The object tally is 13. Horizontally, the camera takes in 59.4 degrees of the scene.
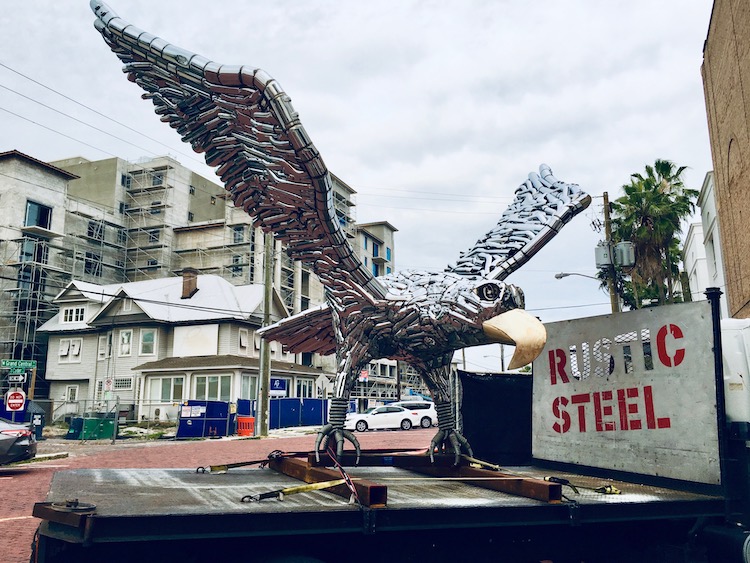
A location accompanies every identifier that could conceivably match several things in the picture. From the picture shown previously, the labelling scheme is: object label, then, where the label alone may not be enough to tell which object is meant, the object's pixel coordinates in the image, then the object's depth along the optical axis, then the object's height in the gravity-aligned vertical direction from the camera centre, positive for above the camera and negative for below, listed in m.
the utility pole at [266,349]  20.72 +1.18
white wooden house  32.31 +2.02
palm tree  19.23 +4.91
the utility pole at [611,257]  13.56 +2.62
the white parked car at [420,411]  28.12 -1.05
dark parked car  12.25 -1.08
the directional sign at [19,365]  18.22 +0.58
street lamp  17.34 +2.95
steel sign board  3.92 -0.04
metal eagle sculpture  4.86 +1.32
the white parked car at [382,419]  27.30 -1.33
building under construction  36.81 +9.50
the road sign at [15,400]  15.52 -0.34
